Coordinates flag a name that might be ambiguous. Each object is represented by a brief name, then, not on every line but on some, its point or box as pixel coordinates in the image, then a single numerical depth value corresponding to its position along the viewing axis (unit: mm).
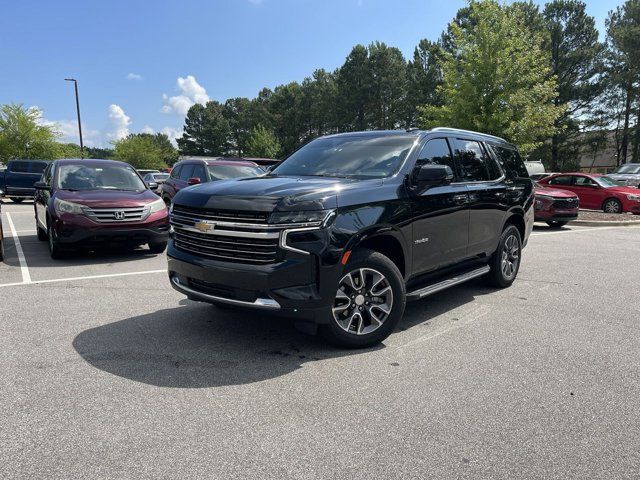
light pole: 39406
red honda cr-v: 7734
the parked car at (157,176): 27664
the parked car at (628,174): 24125
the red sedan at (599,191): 17125
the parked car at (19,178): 21969
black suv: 3691
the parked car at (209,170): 11812
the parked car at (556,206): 13812
